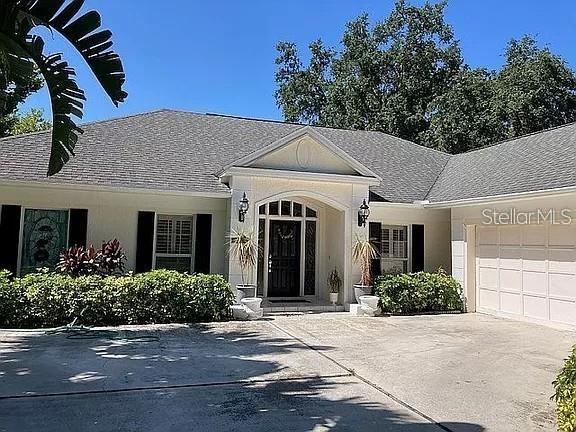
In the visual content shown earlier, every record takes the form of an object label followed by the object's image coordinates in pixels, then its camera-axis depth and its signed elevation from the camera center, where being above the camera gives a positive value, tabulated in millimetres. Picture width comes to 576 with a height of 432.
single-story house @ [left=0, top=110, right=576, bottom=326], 11461 +1190
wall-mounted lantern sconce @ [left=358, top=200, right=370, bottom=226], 13125 +1173
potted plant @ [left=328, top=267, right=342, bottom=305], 13461 -769
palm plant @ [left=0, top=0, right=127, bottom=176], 5230 +2282
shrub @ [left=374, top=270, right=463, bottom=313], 12836 -915
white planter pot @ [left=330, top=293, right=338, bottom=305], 13461 -1122
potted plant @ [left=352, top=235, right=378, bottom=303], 12906 -75
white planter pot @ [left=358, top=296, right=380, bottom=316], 12531 -1191
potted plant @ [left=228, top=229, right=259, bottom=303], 12047 +58
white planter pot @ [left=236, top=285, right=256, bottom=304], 11820 -875
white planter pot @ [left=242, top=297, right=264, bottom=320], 11641 -1221
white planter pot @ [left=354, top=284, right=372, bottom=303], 12812 -851
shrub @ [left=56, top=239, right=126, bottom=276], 11086 -190
